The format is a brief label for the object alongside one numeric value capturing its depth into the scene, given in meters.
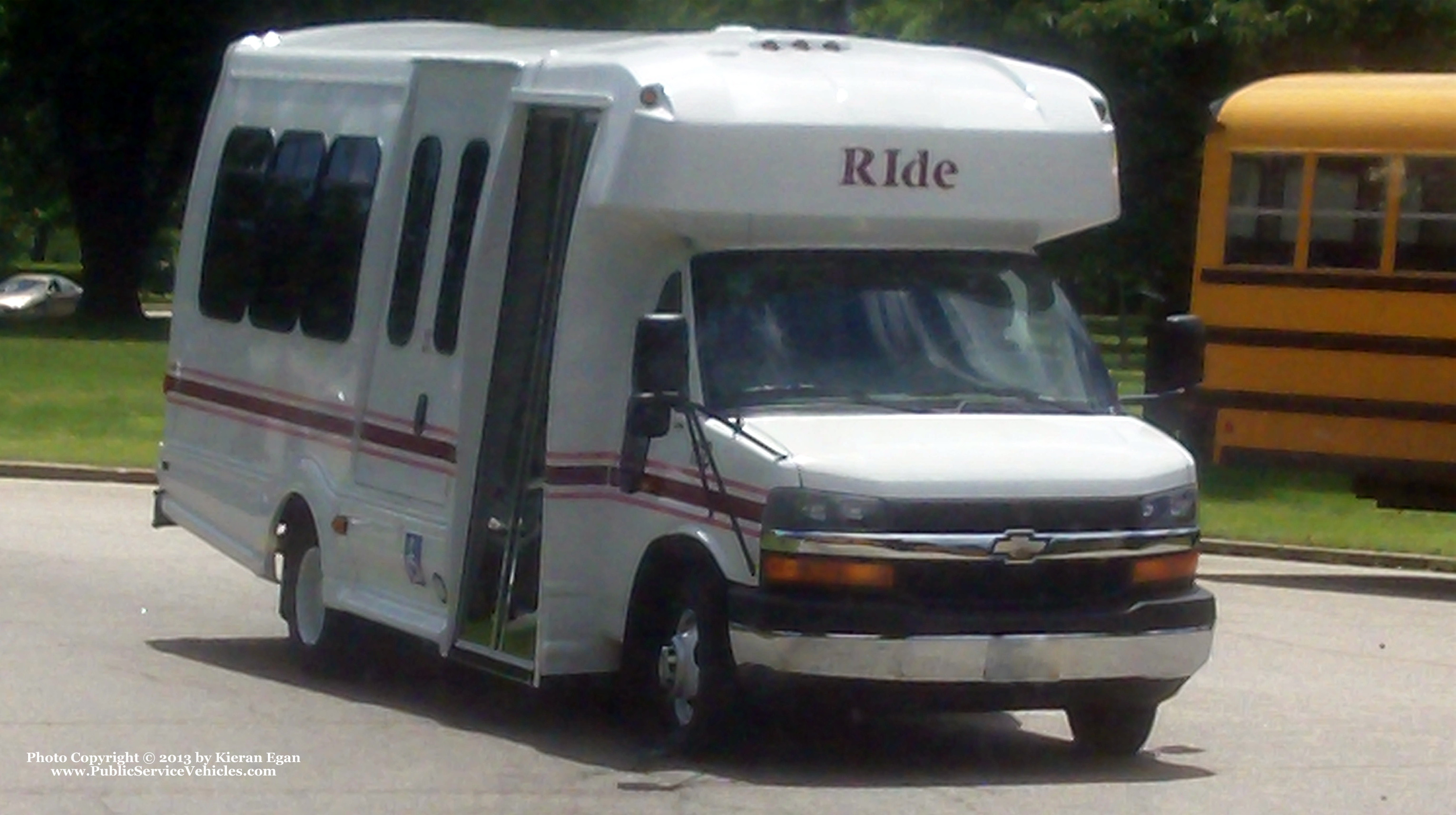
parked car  73.19
